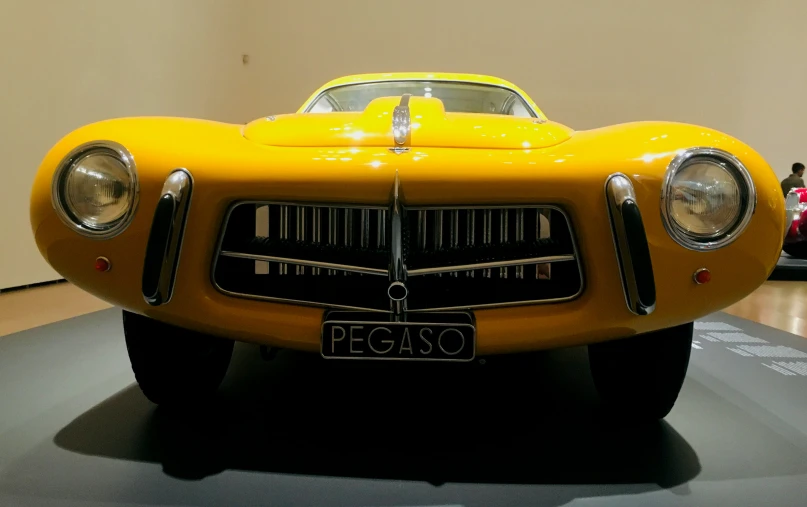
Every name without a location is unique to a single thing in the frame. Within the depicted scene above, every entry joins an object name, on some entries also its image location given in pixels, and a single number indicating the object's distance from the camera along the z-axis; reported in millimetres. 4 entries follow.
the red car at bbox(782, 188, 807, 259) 4969
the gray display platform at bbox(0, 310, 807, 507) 1200
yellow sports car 1203
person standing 5980
